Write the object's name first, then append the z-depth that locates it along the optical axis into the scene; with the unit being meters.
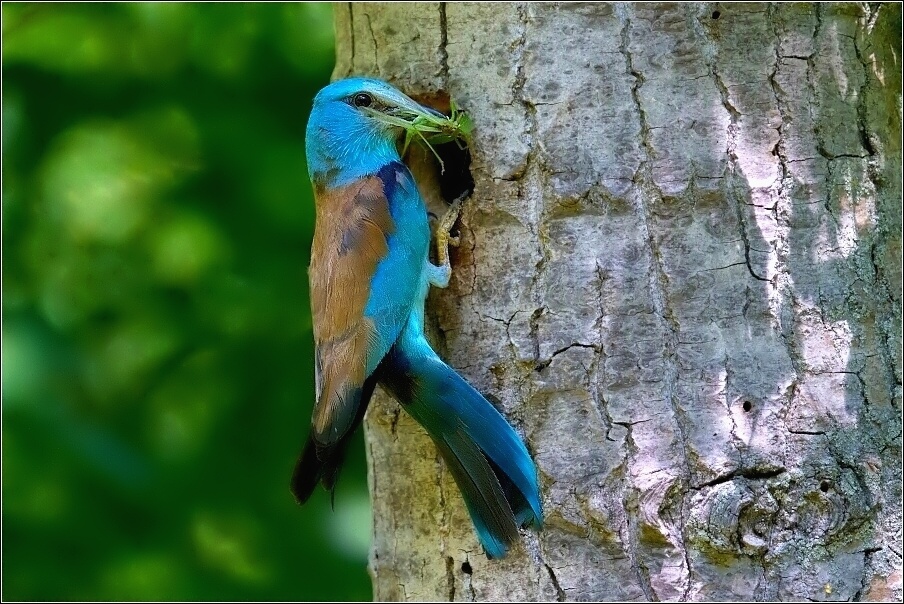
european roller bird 4.55
